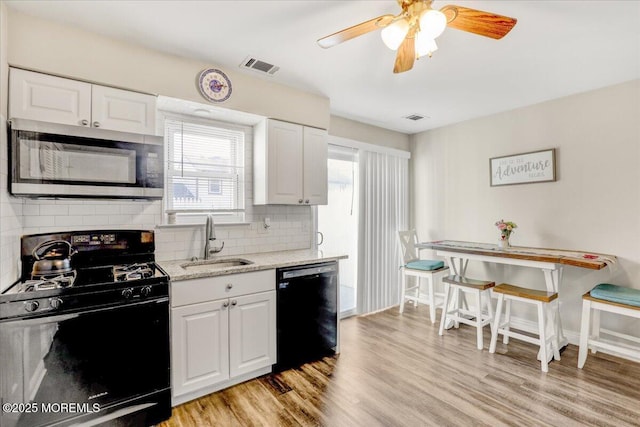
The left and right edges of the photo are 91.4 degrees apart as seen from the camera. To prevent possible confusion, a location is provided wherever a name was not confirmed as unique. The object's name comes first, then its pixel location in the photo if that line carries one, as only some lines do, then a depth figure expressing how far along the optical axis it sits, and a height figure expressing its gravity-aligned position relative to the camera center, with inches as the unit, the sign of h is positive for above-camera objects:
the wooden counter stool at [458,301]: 120.0 -37.4
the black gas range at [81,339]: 62.6 -27.7
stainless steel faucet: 104.5 -7.7
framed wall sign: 130.6 +19.4
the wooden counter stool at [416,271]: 146.6 -28.3
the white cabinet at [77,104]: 73.4 +27.9
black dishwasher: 100.1 -34.1
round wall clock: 97.7 +40.7
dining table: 103.9 -16.3
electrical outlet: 123.3 -5.6
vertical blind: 158.6 -7.1
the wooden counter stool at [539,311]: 103.9 -34.9
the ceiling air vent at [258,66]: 98.0 +47.6
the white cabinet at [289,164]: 113.4 +18.4
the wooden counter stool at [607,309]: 94.5 -30.5
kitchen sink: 99.7 -17.4
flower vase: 132.4 -13.5
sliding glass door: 151.9 -2.5
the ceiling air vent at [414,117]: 150.7 +46.7
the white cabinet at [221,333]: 82.0 -34.3
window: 106.1 +15.4
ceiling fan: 58.2 +37.4
